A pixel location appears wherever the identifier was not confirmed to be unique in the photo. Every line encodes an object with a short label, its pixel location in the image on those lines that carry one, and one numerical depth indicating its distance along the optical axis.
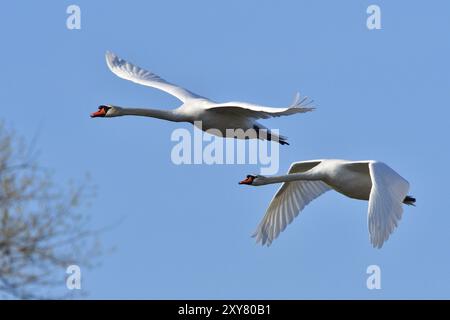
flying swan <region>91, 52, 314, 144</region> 20.19
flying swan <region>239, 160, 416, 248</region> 18.12
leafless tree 14.80
